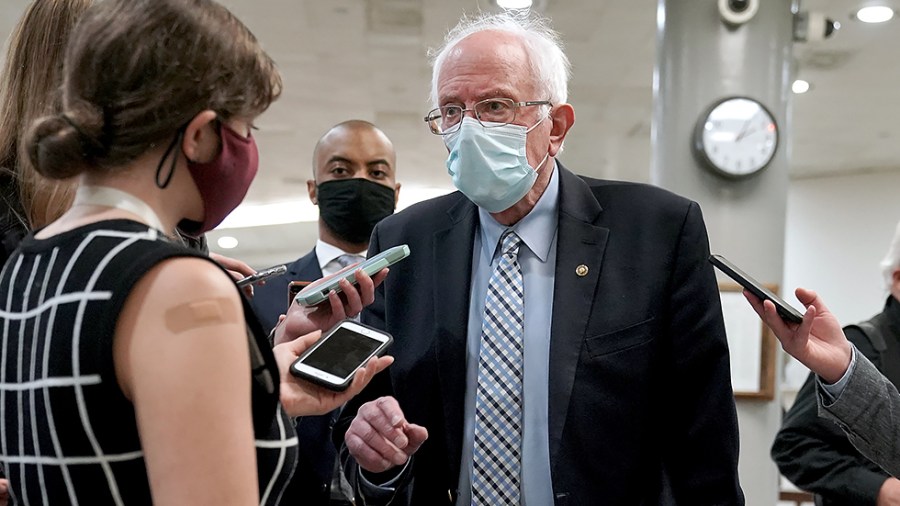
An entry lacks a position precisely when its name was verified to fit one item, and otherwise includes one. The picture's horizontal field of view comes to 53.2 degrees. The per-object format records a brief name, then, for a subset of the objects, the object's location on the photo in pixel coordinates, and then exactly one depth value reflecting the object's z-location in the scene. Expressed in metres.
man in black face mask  3.36
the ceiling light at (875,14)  6.23
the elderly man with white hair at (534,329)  1.81
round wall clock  4.59
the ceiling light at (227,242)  15.39
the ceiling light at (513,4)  5.85
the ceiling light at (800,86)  8.13
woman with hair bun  0.94
